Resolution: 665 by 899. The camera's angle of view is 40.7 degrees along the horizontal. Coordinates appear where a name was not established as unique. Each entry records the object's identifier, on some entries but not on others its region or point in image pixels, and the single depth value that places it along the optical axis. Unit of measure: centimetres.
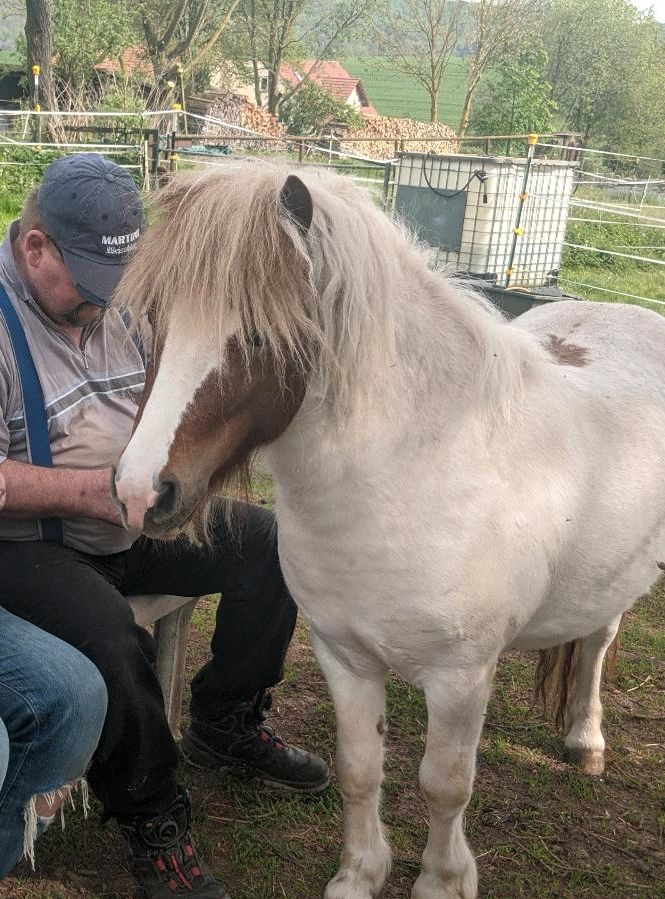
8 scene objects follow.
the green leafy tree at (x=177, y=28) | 2789
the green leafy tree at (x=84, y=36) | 2423
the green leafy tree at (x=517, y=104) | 2539
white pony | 150
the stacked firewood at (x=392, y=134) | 2530
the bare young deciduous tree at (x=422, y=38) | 3023
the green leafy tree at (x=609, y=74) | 3688
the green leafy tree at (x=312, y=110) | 3347
